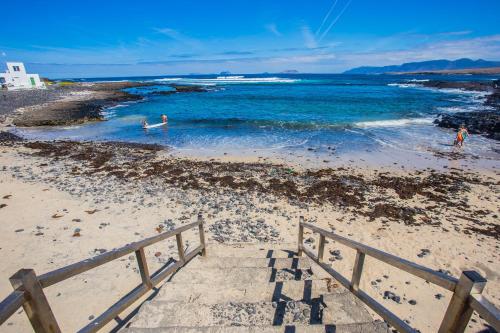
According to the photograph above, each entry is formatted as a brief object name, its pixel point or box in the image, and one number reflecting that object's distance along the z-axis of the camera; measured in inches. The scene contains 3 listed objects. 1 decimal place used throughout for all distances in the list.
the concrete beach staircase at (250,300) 119.3
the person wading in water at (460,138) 736.1
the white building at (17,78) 2652.6
